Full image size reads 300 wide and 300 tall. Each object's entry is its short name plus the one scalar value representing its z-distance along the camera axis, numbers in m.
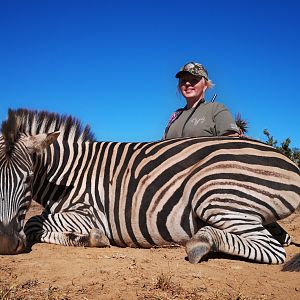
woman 4.82
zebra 3.31
